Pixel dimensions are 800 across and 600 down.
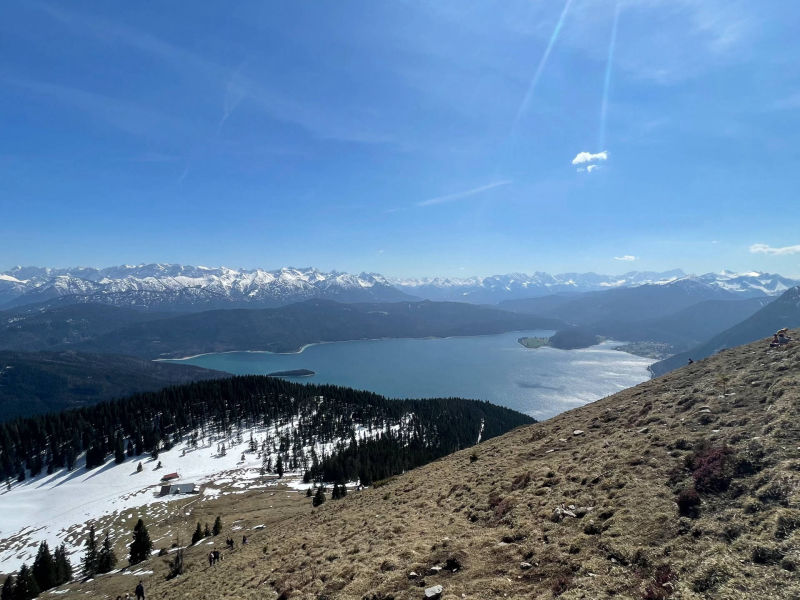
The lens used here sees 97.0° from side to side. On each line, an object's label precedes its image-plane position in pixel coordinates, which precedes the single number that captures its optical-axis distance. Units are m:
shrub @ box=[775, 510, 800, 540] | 10.34
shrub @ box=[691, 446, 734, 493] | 13.77
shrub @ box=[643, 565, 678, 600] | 9.56
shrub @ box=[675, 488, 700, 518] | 12.89
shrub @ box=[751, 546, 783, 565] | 9.59
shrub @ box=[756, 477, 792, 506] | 11.87
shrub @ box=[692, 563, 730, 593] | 9.36
